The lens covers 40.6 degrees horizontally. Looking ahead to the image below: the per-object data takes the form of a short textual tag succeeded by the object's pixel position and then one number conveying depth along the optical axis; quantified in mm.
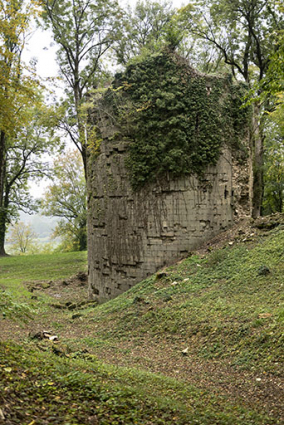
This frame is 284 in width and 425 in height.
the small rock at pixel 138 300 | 11384
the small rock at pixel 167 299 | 10773
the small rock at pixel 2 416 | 3676
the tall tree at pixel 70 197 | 35219
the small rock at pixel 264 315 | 7829
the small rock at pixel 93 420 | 4114
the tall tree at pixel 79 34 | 19875
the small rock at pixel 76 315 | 12591
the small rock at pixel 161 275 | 12341
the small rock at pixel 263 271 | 9875
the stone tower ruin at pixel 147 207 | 13625
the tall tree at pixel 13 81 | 9289
